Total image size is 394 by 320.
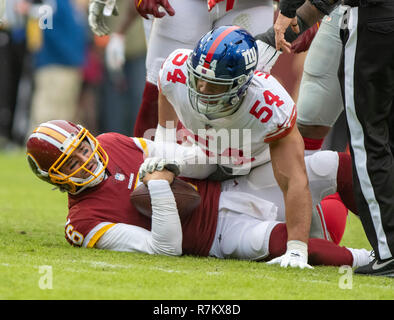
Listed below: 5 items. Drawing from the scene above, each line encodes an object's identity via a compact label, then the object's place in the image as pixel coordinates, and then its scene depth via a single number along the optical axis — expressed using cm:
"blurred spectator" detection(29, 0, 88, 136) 1975
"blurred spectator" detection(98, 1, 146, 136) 2027
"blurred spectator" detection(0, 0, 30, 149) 2015
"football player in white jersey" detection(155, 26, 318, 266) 727
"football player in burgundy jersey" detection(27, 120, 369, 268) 766
